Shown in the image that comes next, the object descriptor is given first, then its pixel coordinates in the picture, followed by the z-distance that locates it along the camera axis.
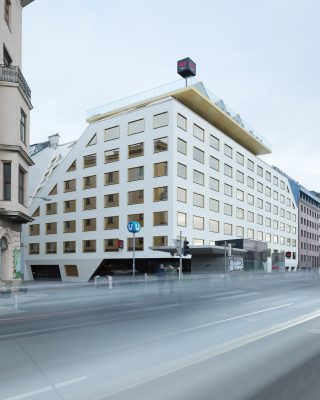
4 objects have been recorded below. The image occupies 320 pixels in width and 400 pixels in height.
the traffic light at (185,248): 26.38
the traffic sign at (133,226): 23.96
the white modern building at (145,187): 43.38
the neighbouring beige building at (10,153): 23.02
